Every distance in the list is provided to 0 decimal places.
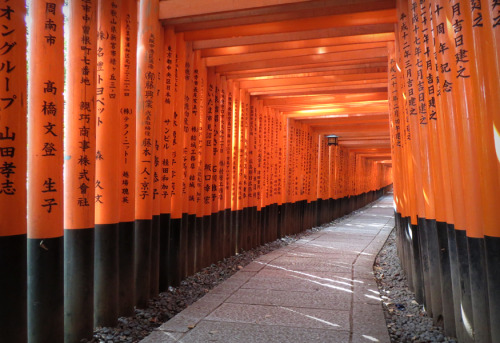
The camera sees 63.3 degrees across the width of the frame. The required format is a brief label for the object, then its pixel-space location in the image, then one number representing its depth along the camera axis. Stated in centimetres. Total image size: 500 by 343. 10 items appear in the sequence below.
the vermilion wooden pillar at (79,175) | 362
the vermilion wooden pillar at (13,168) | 272
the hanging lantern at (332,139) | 1322
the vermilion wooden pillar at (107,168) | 402
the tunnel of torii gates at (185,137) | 279
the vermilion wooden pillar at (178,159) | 570
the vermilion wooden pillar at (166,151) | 539
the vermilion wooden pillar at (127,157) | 435
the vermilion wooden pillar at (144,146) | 474
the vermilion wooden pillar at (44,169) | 319
